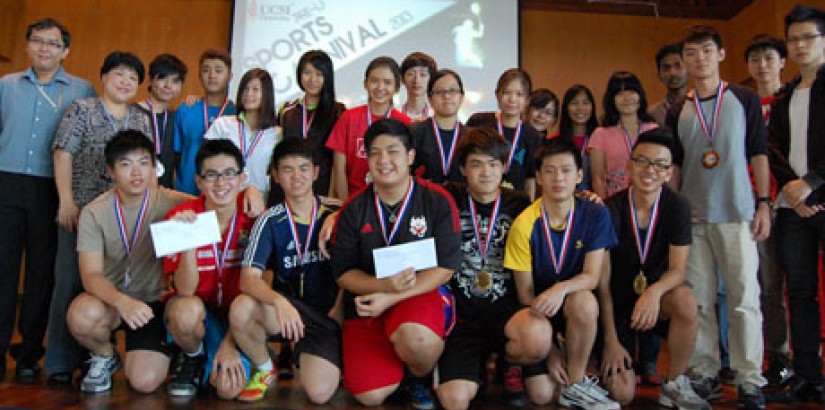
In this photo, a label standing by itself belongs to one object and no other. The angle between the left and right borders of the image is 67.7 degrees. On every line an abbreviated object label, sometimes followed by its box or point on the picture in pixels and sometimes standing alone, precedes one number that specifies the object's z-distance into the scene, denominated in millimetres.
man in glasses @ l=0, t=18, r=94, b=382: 2957
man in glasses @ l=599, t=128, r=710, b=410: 2578
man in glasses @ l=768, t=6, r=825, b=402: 2781
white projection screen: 6461
